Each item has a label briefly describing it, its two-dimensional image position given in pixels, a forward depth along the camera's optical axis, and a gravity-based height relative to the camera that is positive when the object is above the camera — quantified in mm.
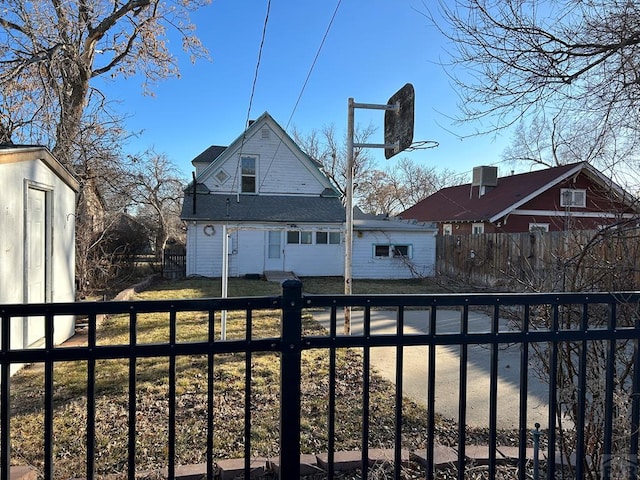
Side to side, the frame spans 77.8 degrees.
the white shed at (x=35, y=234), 4426 +20
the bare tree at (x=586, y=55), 2680 +1323
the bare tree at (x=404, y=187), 37406 +5025
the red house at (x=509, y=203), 16828 +1652
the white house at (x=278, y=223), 16203 +623
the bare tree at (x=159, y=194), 25361 +2906
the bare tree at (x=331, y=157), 32656 +6720
